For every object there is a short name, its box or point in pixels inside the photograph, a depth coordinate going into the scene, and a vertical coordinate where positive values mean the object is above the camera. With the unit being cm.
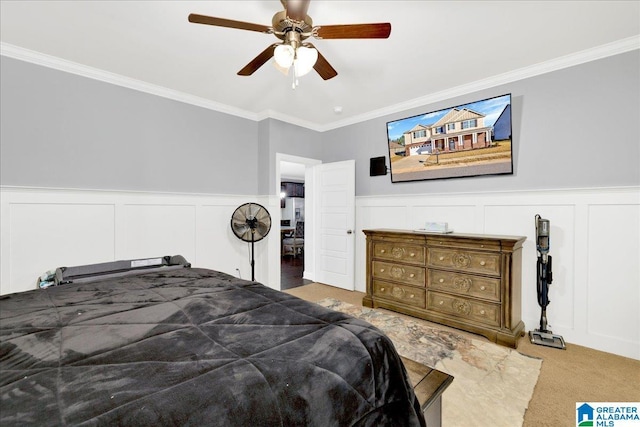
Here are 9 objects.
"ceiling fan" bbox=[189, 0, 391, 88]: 171 +111
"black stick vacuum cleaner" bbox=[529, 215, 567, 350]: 262 -65
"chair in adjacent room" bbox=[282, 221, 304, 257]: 773 -88
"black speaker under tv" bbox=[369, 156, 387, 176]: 411 +64
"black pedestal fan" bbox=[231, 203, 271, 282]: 376 -13
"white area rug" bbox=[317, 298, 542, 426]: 176 -121
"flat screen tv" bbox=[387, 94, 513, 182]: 309 +81
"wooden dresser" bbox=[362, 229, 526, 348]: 265 -71
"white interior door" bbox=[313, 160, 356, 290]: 441 -17
